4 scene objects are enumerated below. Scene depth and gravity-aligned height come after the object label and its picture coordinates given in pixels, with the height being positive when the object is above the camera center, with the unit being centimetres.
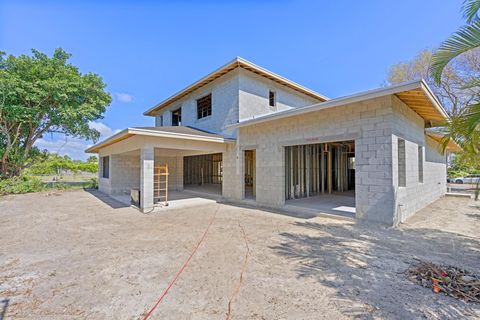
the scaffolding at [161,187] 1005 -136
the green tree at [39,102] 1267 +422
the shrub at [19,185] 1276 -125
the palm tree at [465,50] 291 +171
